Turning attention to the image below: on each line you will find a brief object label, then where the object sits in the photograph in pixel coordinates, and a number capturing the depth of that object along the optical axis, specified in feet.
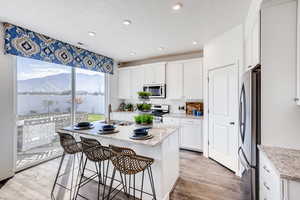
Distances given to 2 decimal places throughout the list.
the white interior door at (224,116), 8.75
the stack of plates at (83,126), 7.48
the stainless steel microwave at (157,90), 14.12
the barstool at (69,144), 6.66
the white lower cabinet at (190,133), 11.66
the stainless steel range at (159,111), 13.50
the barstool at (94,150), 5.87
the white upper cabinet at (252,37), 5.53
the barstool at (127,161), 5.05
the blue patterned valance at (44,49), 8.22
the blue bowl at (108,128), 6.85
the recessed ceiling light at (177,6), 6.42
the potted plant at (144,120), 7.40
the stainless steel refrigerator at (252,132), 4.96
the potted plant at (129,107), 16.94
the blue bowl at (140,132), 5.92
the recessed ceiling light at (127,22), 7.75
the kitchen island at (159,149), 5.84
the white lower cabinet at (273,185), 3.27
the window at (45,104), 9.66
